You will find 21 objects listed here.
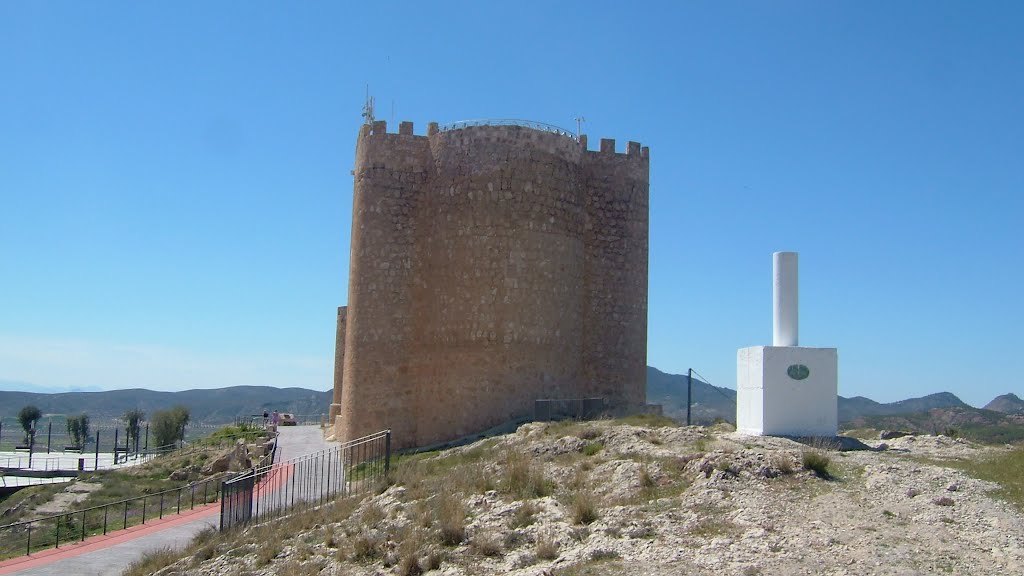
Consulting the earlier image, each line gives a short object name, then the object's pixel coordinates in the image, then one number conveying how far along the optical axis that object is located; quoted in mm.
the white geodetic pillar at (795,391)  15344
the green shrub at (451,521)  10742
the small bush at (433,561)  10047
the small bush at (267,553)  12123
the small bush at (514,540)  10279
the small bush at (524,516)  10906
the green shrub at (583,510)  10617
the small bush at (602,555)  9328
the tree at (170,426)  58812
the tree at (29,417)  62594
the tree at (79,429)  67750
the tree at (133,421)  64300
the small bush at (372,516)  12336
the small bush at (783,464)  11640
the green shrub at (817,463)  11591
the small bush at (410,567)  10036
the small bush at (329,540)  11883
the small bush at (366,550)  10945
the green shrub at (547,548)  9672
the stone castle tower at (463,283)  21641
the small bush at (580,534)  10062
